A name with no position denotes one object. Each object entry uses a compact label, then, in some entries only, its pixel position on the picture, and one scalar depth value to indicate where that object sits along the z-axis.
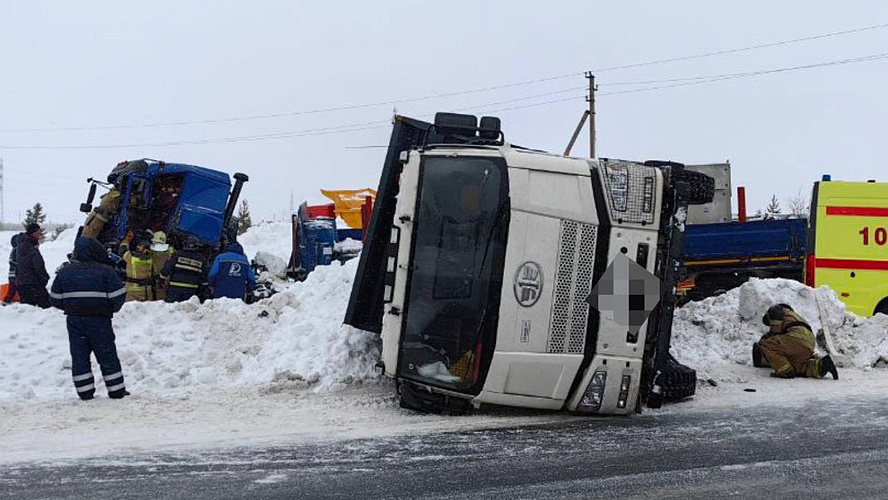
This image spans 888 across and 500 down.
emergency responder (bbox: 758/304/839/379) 8.48
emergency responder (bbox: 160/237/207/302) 10.99
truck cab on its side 6.17
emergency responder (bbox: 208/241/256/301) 10.84
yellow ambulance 11.45
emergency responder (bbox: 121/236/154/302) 11.29
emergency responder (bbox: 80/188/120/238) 12.45
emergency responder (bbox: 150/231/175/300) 11.41
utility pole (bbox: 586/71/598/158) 29.62
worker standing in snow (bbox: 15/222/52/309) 10.31
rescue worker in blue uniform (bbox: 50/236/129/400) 7.01
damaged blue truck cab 12.48
